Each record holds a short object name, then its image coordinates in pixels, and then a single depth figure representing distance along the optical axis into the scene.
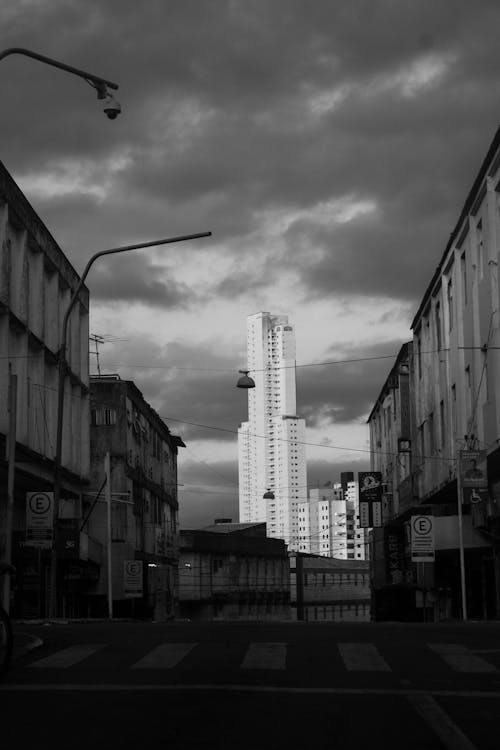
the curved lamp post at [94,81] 21.41
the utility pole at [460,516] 43.41
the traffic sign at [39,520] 34.66
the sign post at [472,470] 43.39
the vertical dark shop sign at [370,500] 80.75
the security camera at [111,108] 22.77
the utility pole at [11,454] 23.13
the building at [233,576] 104.69
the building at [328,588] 134.38
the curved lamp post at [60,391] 37.29
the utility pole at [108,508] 59.83
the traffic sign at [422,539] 45.56
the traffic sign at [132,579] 67.00
